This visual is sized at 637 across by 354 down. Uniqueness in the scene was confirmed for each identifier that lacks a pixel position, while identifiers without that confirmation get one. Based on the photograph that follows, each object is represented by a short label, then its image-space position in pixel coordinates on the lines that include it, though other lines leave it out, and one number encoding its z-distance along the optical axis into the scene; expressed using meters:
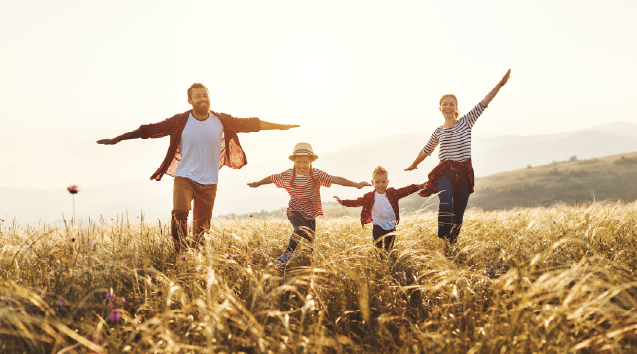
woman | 5.30
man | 5.32
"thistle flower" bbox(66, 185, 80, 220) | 3.85
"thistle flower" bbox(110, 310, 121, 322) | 2.77
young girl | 5.48
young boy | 5.07
